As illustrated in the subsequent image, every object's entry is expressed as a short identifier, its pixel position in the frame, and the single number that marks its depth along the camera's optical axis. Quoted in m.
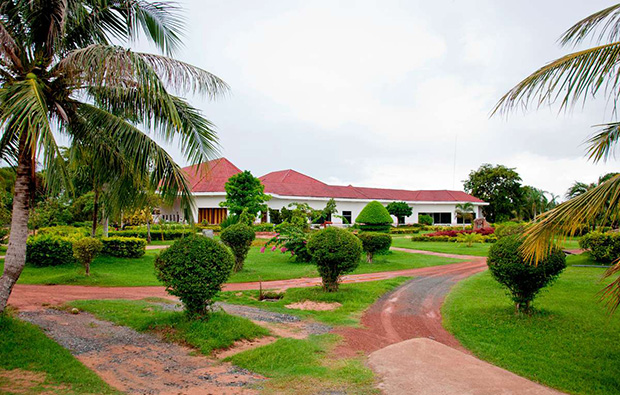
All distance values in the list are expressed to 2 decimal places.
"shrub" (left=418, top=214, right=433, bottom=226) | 45.05
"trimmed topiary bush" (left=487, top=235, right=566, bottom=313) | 7.14
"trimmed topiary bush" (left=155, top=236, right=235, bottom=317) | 6.62
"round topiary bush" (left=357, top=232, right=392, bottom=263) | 16.72
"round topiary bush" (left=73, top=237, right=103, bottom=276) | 11.76
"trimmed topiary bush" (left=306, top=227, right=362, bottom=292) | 9.91
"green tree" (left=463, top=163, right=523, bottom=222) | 52.25
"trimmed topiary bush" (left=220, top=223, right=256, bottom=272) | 13.18
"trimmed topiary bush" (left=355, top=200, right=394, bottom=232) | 21.58
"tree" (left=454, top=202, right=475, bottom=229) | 45.16
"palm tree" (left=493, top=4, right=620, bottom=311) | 3.90
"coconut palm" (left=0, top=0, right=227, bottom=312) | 5.62
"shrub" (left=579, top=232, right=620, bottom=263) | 14.42
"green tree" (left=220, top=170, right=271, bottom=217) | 26.41
